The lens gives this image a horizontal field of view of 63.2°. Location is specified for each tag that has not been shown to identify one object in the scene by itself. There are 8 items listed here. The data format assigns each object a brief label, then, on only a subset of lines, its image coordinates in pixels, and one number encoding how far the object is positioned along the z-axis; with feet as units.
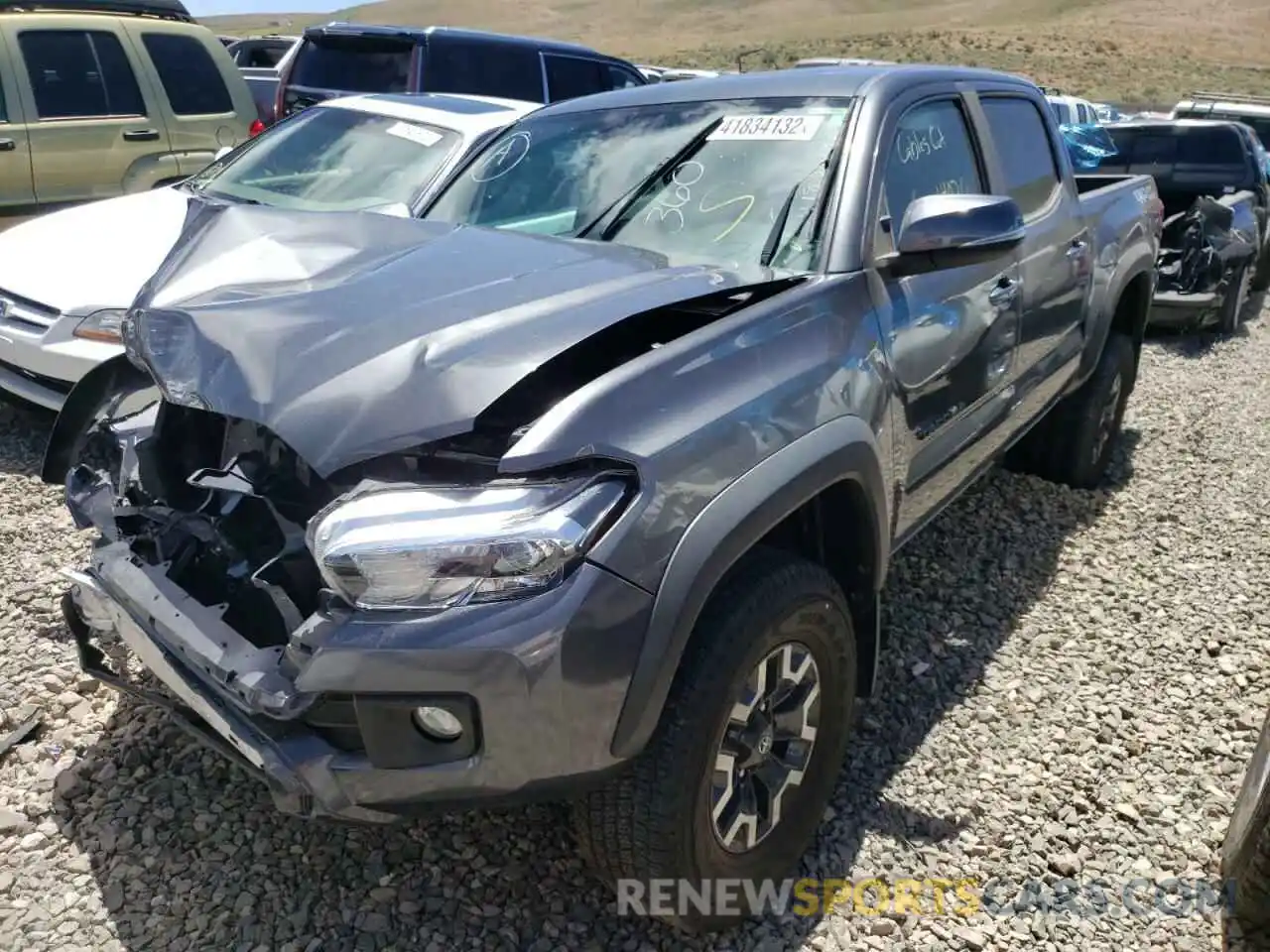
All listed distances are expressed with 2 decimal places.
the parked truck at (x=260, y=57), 39.70
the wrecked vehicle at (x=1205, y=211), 26.16
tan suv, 21.66
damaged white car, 14.60
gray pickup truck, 6.02
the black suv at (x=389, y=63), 24.41
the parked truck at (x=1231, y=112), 44.14
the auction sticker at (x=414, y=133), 17.61
